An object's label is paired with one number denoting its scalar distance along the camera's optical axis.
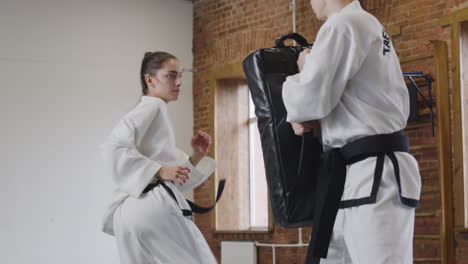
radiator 7.35
